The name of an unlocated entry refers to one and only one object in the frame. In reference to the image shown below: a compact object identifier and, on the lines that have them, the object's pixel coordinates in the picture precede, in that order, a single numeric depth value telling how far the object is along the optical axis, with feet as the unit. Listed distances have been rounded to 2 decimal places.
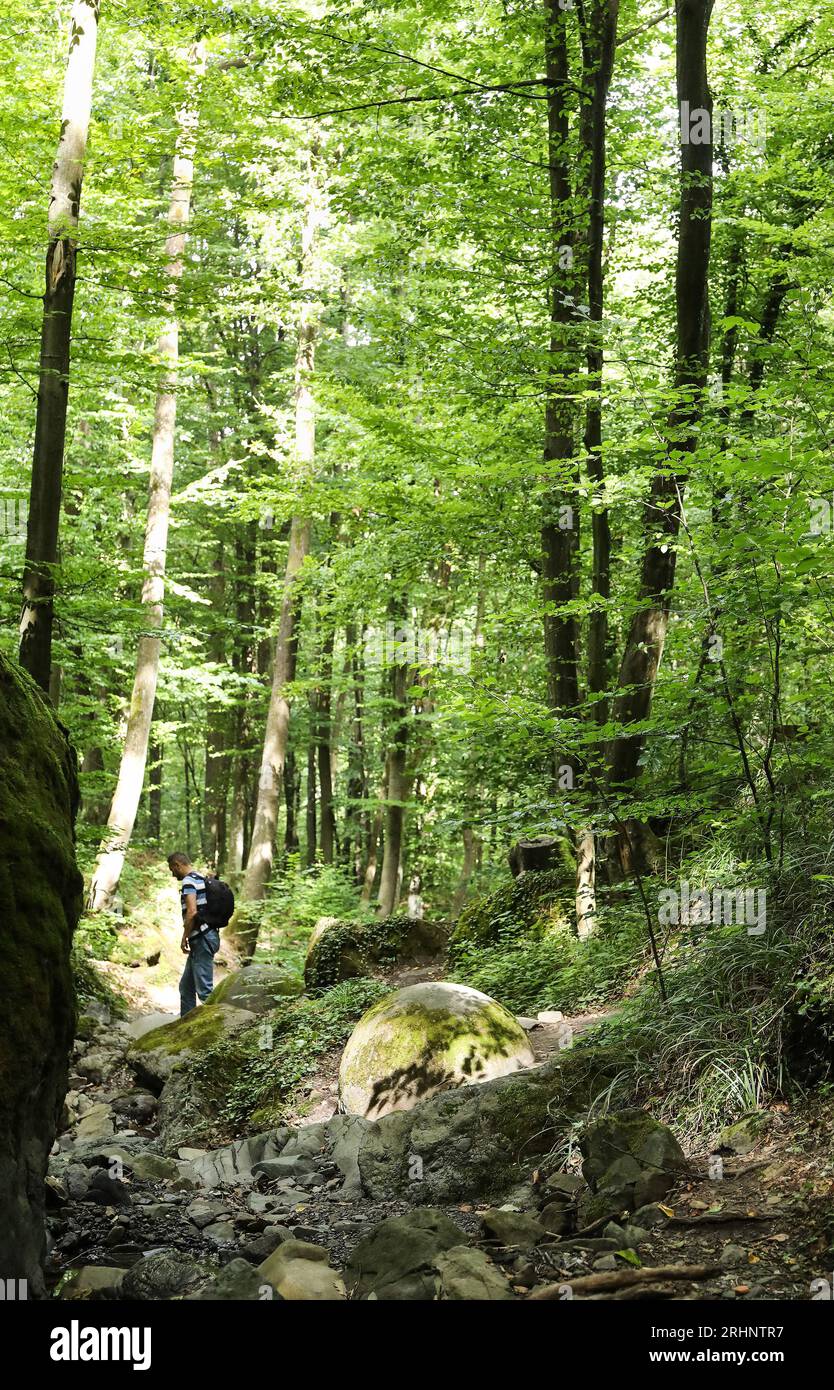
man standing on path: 34.35
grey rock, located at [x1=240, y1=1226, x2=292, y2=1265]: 14.52
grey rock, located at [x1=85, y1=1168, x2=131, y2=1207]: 16.96
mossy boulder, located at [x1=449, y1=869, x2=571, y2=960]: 33.42
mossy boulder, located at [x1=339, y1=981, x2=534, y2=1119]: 22.25
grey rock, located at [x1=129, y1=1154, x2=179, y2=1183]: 19.39
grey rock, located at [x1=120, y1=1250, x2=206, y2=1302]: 12.31
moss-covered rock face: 11.85
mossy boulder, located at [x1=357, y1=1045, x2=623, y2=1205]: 17.43
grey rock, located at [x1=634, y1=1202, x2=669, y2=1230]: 13.53
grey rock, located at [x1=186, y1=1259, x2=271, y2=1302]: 11.89
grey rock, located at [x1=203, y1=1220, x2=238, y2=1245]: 15.35
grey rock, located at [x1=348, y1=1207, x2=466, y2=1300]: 11.96
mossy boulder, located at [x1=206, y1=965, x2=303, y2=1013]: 33.81
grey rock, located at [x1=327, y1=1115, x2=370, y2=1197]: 18.98
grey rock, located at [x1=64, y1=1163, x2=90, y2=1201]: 17.03
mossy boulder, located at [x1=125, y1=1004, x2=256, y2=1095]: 27.91
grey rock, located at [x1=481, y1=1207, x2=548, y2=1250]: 13.73
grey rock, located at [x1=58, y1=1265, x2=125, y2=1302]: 12.41
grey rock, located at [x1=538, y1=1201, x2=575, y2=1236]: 14.12
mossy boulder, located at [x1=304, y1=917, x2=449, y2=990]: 36.27
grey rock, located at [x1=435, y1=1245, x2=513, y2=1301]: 11.66
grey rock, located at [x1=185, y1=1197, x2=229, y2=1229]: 16.39
